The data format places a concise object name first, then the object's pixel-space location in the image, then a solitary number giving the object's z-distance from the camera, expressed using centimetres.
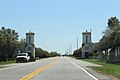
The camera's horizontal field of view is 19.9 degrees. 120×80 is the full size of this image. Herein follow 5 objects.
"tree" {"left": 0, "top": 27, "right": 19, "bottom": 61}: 7844
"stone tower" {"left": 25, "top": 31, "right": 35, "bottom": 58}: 13400
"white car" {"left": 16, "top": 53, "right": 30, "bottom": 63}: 7130
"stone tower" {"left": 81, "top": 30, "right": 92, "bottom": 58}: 14409
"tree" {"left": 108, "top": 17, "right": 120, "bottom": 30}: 9934
